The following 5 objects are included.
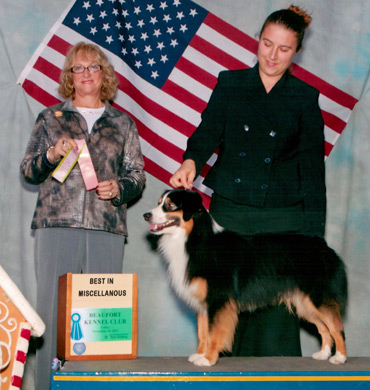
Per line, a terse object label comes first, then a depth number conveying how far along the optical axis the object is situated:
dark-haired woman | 3.05
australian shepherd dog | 2.80
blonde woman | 3.23
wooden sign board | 2.77
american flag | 3.90
